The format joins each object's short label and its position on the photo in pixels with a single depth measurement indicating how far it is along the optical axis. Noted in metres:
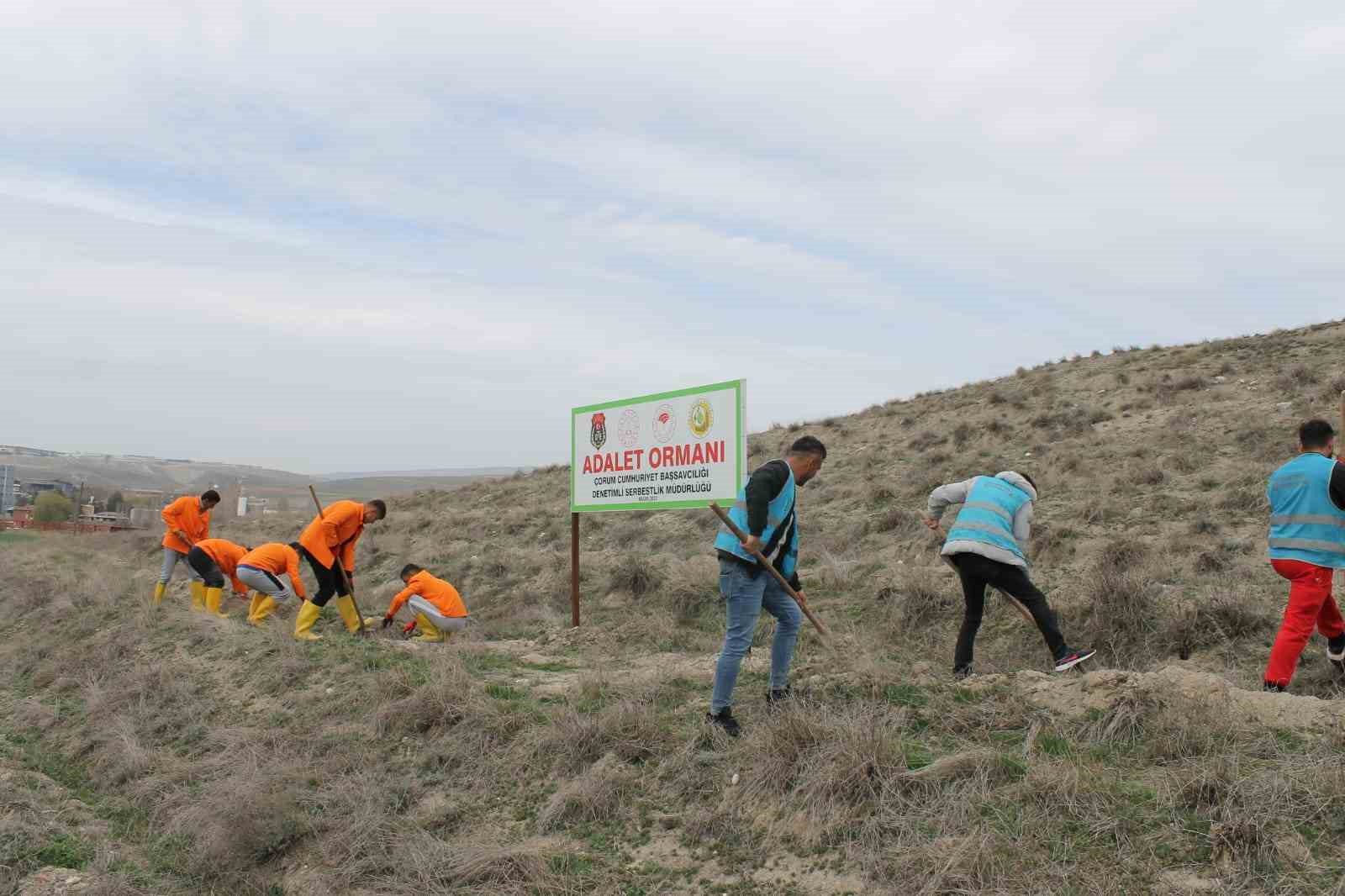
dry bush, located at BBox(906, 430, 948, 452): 15.46
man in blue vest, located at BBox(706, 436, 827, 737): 5.51
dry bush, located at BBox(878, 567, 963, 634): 8.41
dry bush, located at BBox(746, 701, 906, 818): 4.50
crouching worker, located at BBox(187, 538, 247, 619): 11.02
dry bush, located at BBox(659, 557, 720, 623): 9.87
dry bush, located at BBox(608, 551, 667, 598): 10.75
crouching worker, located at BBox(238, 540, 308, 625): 10.08
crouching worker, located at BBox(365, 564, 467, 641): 9.30
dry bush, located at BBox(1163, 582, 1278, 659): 6.79
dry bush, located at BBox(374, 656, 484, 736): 6.48
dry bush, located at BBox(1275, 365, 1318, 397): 13.62
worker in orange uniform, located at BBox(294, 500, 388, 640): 9.45
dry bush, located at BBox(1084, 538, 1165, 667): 7.02
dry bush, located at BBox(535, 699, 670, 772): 5.56
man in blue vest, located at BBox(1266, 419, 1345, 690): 5.56
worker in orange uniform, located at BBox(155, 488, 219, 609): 11.92
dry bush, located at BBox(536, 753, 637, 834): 5.09
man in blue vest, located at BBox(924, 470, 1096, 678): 6.14
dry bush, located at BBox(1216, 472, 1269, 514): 9.51
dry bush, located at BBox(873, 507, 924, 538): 11.38
